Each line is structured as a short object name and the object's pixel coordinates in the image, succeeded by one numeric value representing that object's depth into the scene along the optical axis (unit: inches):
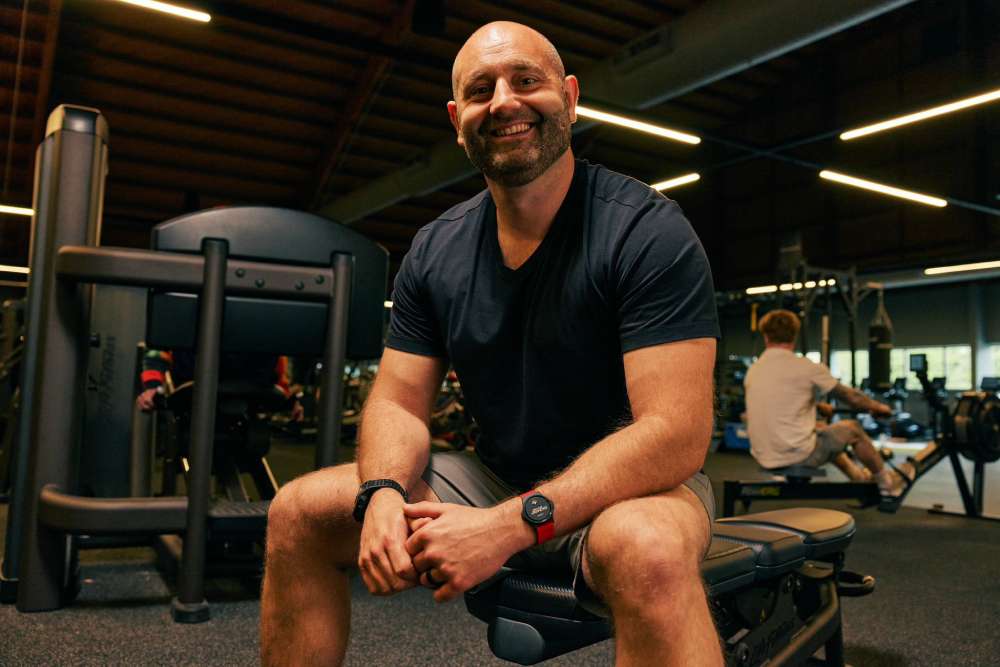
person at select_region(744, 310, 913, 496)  139.9
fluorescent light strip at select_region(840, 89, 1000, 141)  198.4
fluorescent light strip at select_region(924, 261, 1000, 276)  382.0
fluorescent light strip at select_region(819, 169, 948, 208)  295.4
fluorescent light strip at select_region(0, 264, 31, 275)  359.3
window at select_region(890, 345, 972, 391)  473.7
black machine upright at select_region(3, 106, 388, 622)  72.9
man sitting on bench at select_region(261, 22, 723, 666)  35.2
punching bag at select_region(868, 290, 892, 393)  295.6
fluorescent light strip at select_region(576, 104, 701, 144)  231.1
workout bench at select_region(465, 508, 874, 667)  37.9
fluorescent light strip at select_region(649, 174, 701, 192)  303.2
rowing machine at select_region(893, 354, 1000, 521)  156.5
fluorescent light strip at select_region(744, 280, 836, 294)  464.0
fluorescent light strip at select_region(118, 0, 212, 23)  176.1
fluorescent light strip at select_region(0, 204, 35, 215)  317.1
